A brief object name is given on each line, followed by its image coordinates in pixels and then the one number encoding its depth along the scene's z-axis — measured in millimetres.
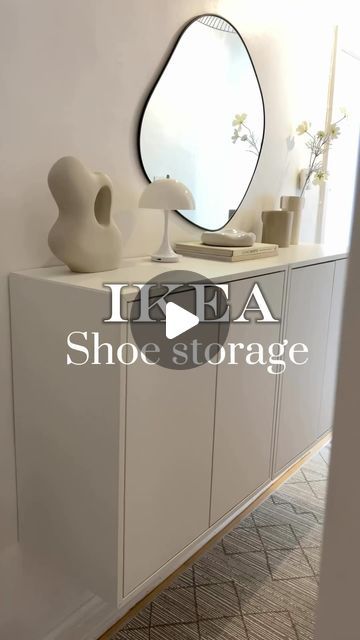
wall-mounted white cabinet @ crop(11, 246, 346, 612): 1282
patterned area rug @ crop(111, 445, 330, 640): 1738
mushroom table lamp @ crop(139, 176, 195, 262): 1582
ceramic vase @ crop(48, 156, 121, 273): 1323
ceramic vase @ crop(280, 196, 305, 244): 2422
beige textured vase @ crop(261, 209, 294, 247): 2244
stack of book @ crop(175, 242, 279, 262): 1770
